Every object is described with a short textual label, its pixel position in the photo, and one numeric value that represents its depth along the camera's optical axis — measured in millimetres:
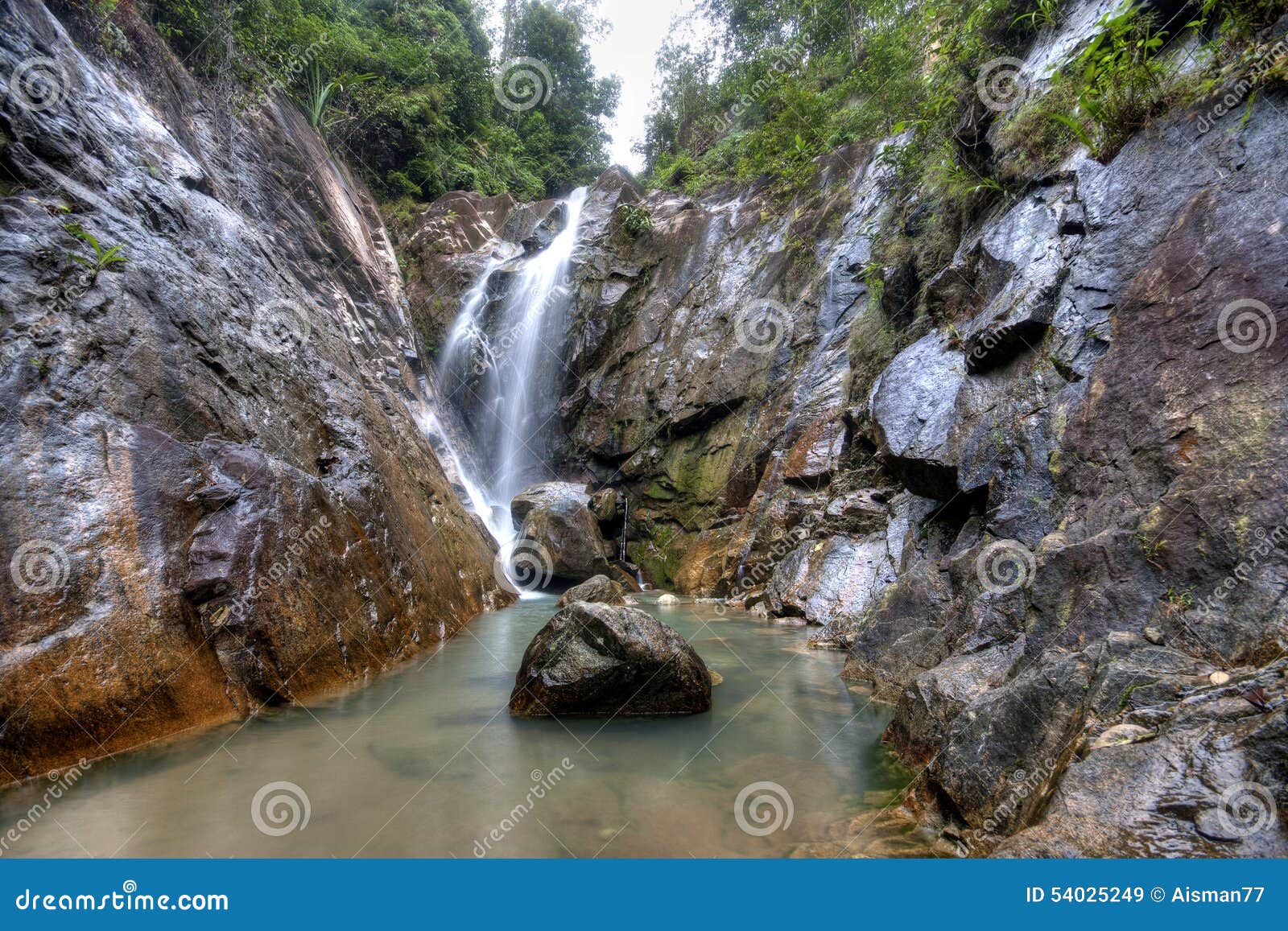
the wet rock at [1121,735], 2092
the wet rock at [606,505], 12976
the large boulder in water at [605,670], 4355
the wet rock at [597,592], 7539
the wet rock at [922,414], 5547
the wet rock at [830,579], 7152
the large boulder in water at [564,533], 11188
